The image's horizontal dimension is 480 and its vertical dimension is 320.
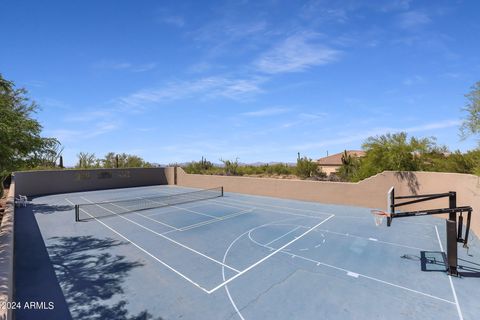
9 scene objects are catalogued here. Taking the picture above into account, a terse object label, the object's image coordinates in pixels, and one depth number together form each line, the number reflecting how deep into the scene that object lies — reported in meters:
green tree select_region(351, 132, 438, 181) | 18.05
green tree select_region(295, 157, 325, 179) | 30.04
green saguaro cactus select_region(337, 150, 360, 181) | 24.58
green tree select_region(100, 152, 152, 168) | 37.59
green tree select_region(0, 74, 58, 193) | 8.37
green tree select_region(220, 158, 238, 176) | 34.52
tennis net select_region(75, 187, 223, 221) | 16.41
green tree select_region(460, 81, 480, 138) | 11.99
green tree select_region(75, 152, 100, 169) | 35.16
